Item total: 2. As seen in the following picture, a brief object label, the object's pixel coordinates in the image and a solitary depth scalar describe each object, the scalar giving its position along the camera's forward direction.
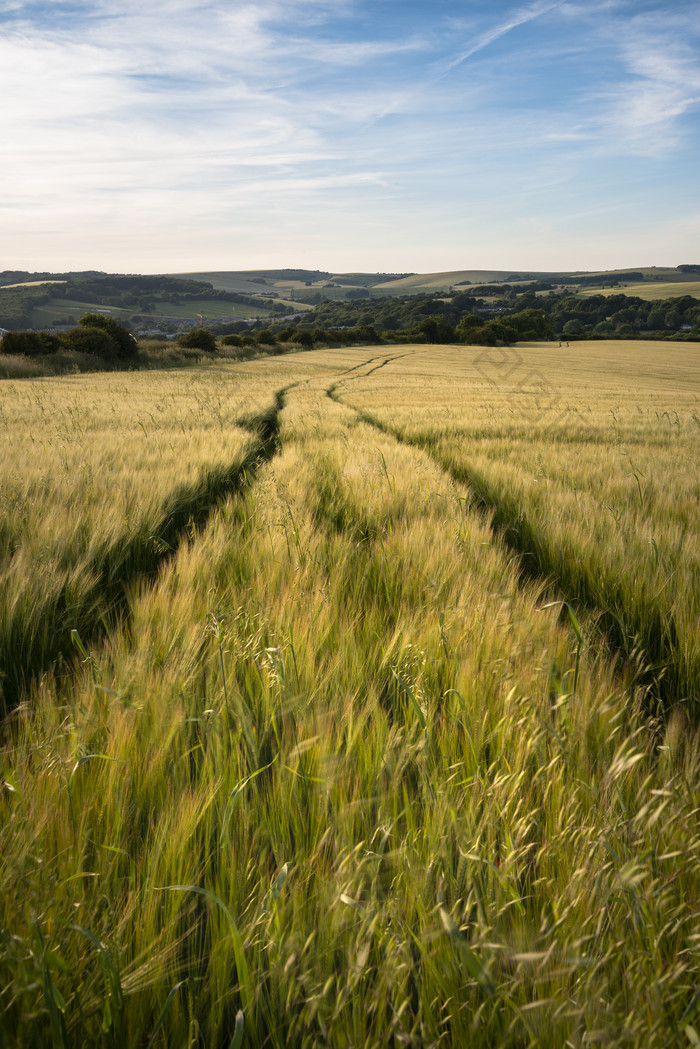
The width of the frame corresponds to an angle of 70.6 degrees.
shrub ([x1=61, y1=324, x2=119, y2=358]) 29.86
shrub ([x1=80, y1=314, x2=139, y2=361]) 32.09
